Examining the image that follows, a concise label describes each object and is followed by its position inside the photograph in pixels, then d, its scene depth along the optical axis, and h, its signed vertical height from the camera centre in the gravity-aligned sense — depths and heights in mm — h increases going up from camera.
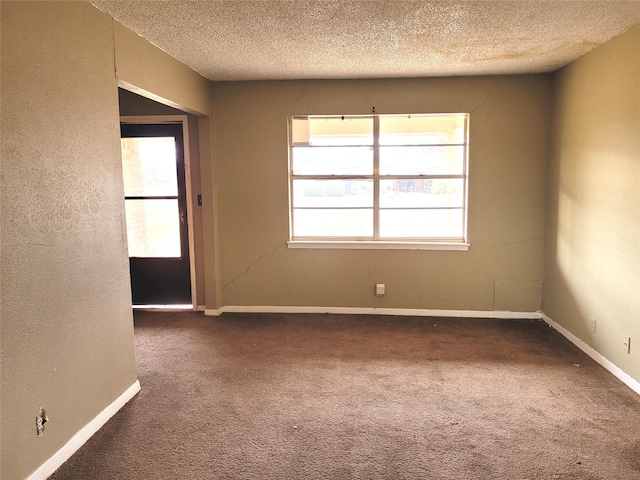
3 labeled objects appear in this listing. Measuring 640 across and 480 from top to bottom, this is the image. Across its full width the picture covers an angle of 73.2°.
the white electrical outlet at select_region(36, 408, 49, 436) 2006 -1060
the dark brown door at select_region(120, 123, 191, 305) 4508 -199
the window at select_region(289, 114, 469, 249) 4348 +136
